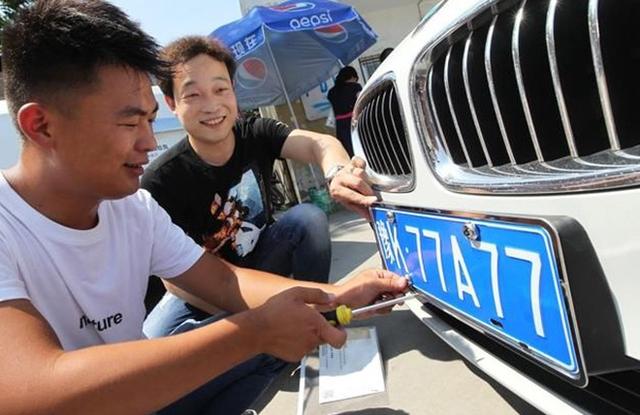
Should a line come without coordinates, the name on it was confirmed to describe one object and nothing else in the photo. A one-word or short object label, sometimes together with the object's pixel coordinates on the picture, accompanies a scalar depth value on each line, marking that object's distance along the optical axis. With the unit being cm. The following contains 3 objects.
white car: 71
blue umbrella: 471
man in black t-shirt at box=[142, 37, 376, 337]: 188
